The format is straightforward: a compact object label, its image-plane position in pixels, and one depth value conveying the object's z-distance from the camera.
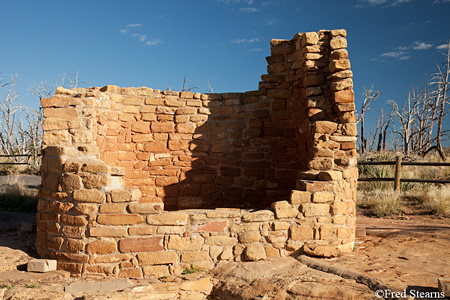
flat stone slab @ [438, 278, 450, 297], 3.49
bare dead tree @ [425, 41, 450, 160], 17.45
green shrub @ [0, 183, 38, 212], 9.33
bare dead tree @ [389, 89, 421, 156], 20.75
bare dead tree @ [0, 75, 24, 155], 22.53
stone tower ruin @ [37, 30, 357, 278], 4.77
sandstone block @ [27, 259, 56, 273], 4.73
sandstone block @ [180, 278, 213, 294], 4.39
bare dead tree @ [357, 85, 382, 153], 20.20
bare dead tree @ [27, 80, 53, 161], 21.45
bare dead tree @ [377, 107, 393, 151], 22.28
